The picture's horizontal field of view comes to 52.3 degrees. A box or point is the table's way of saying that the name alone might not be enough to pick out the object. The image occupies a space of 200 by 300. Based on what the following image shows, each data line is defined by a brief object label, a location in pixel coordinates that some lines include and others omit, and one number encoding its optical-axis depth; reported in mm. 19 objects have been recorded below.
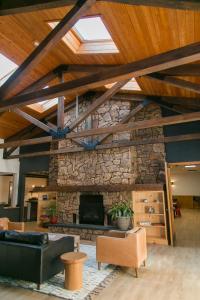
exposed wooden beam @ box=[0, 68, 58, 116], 5989
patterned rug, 3098
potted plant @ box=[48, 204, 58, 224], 7411
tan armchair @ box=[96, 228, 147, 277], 3736
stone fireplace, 6926
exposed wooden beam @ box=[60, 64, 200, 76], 4029
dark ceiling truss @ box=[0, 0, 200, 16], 2246
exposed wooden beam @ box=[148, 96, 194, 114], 6606
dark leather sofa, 3131
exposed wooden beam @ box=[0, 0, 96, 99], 2771
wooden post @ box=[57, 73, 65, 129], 5750
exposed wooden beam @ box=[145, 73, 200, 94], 4344
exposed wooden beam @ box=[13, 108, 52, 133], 6017
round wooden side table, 3225
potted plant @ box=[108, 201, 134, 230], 6051
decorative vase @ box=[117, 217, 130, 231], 6039
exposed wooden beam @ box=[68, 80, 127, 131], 5079
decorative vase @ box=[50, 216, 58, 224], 7376
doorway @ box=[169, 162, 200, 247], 11931
